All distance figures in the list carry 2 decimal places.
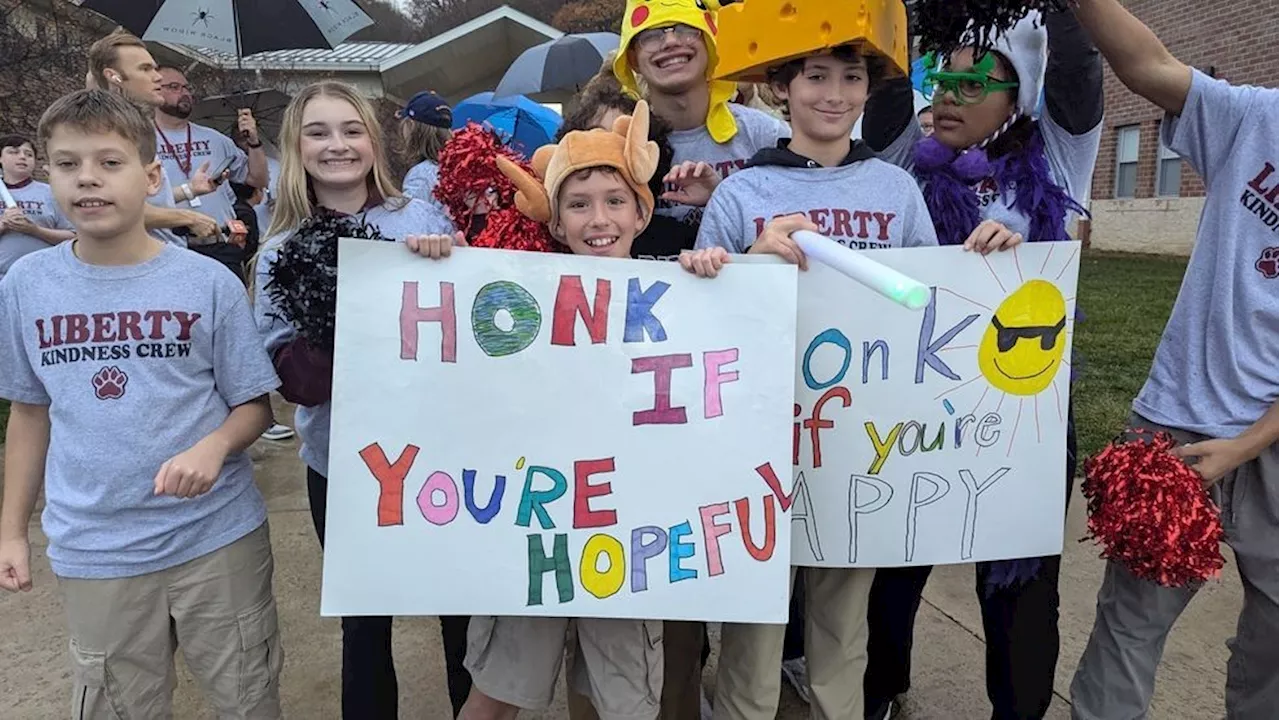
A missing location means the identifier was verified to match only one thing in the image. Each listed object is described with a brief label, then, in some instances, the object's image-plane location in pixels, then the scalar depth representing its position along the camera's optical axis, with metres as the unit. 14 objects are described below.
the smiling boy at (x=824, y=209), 2.02
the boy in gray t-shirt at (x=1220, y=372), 1.96
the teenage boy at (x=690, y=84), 2.56
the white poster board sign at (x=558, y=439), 1.78
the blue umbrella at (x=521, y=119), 4.54
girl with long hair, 2.10
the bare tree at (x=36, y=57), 8.22
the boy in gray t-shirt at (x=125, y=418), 1.80
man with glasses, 4.29
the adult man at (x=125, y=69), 3.87
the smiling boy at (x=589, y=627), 1.93
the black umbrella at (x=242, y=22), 4.74
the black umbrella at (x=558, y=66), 7.93
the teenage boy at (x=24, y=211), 4.82
